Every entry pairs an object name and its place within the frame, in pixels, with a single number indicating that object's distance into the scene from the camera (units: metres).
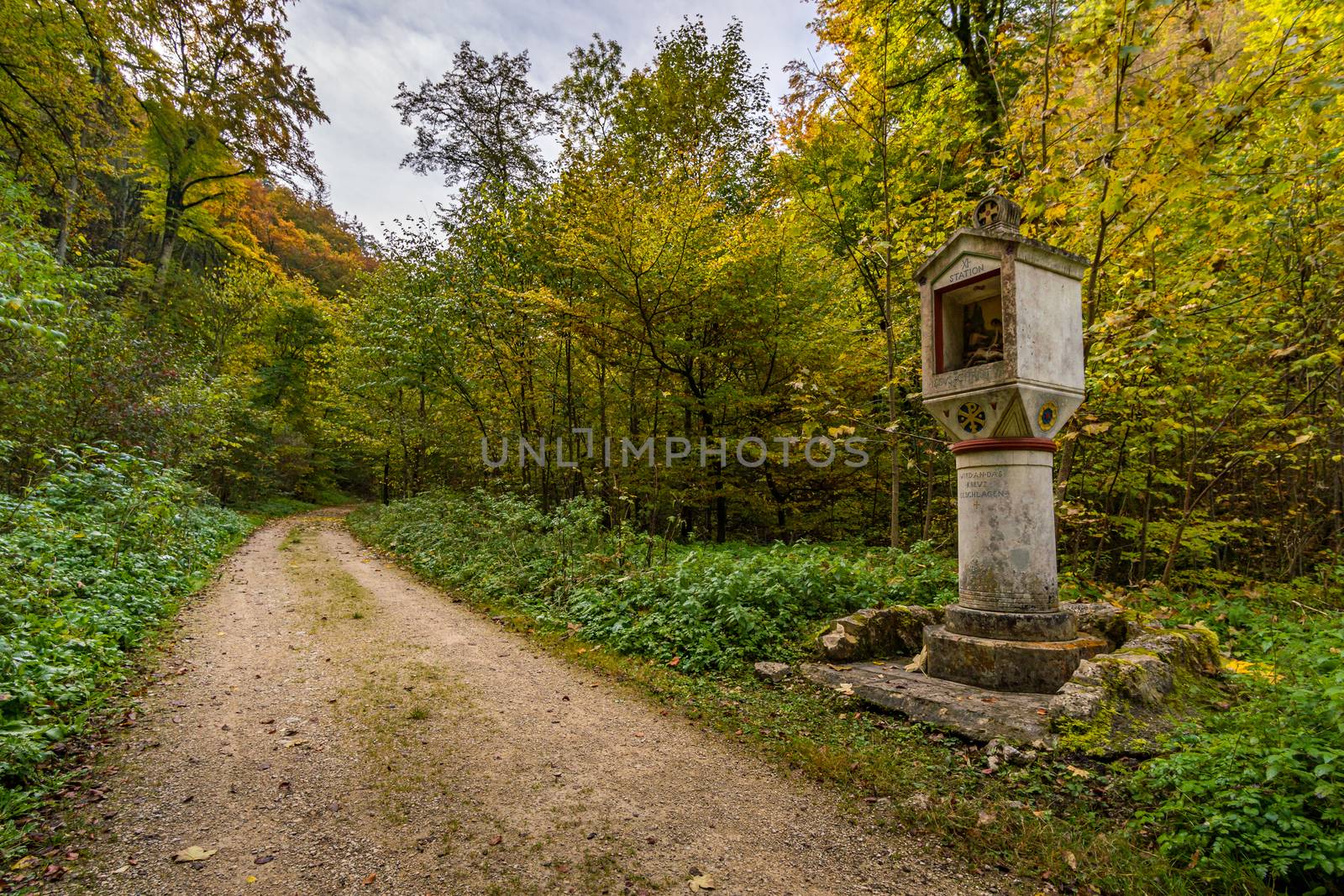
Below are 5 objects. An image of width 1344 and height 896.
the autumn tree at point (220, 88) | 6.21
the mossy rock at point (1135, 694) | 3.37
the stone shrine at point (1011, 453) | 4.42
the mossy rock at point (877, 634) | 5.13
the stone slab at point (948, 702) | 3.66
